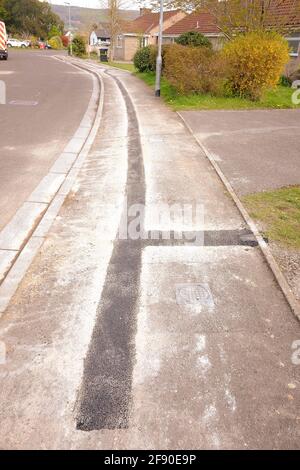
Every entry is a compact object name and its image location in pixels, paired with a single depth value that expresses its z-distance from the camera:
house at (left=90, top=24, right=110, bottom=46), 66.68
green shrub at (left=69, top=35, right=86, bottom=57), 50.19
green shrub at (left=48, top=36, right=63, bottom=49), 76.88
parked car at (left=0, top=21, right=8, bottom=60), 18.00
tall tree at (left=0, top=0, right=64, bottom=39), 71.56
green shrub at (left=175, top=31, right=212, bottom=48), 21.47
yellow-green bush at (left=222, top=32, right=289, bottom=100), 14.05
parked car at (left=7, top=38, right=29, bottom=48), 63.00
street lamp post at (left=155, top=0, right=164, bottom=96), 14.40
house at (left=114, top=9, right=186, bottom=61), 43.53
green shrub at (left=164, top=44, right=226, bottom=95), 14.23
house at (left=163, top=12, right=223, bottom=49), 28.78
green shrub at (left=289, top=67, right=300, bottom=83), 20.42
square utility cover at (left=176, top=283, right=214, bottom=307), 3.99
